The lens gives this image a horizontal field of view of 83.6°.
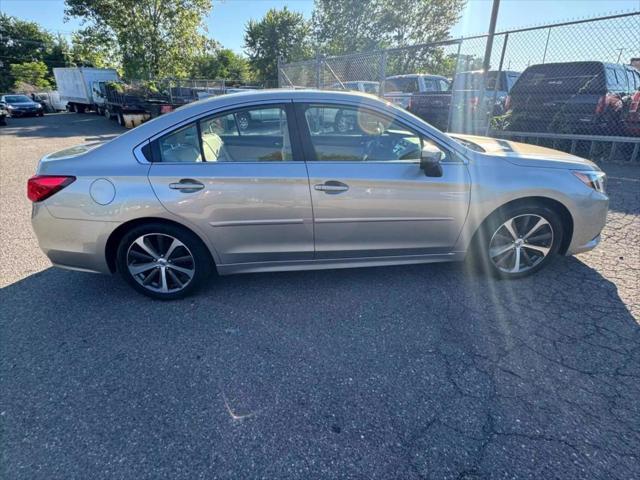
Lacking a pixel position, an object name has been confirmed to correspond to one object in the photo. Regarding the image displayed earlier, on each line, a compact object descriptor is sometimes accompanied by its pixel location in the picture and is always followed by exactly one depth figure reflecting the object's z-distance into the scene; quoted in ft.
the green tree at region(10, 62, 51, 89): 171.63
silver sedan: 8.89
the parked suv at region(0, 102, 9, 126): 66.01
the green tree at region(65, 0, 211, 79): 94.43
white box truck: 86.99
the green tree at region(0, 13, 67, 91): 179.22
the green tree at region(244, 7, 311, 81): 138.51
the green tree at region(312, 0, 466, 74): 116.57
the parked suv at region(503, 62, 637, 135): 24.38
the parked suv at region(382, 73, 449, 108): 39.05
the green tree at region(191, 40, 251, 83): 163.43
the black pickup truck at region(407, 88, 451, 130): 31.43
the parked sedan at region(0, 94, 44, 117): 85.92
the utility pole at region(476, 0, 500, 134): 25.78
